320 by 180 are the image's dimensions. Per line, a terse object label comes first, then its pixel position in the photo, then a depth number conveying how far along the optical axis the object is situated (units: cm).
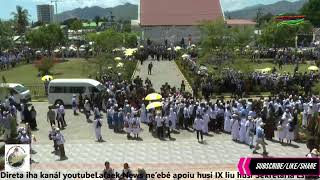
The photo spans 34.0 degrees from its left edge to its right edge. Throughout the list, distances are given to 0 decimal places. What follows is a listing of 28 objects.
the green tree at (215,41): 3866
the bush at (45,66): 4496
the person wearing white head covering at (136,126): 2294
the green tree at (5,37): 6292
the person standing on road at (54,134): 1987
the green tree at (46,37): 5956
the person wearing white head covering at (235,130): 2217
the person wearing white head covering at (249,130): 2090
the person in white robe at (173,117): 2383
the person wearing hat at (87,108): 2667
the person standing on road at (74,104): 2798
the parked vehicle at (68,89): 2944
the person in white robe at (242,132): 2167
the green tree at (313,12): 9711
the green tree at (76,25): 10102
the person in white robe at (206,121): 2309
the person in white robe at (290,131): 2147
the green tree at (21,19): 9408
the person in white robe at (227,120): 2364
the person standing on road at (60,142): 1962
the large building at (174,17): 7325
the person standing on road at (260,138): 1986
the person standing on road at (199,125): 2205
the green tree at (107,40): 4724
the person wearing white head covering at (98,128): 2256
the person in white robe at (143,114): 2595
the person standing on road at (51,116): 2477
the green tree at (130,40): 6525
